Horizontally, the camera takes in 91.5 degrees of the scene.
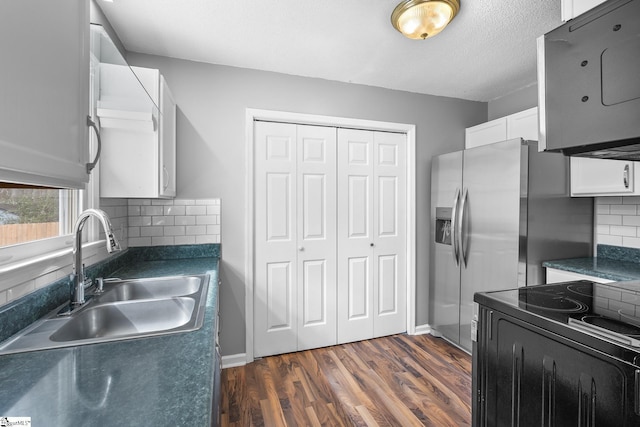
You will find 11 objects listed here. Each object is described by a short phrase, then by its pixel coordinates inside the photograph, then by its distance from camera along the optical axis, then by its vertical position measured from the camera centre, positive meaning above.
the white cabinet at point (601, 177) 2.10 +0.25
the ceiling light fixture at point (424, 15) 1.67 +1.09
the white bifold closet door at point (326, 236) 2.65 -0.23
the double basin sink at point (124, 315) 0.96 -0.41
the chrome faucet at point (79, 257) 1.22 -0.19
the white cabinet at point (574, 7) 1.08 +0.74
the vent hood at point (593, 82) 0.76 +0.35
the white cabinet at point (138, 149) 1.65 +0.34
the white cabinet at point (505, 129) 2.60 +0.76
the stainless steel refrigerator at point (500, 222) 2.25 -0.08
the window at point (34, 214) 1.19 -0.02
